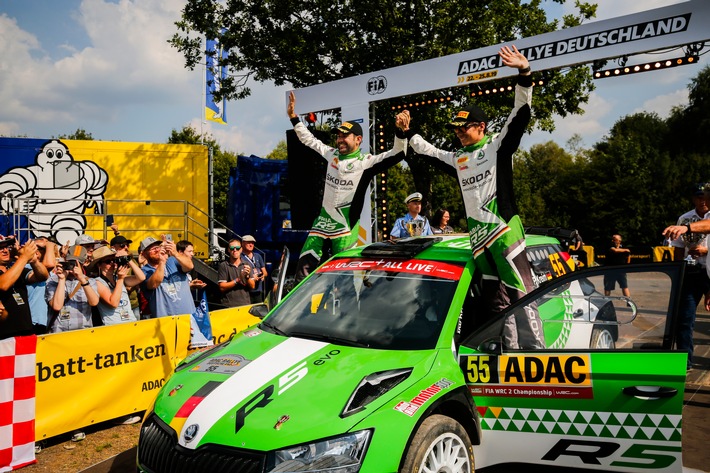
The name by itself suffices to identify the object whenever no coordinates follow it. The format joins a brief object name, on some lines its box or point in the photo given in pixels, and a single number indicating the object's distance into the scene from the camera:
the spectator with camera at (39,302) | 6.36
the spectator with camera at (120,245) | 7.72
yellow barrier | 5.36
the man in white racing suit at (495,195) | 4.51
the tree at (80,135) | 50.17
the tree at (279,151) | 72.41
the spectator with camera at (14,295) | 5.25
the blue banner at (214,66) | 19.17
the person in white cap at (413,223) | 9.67
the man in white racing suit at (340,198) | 6.31
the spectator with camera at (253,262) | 9.24
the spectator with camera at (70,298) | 5.95
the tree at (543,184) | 46.94
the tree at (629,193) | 39.74
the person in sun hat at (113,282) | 6.34
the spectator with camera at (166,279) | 6.74
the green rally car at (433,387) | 2.91
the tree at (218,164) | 48.47
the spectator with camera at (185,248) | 7.29
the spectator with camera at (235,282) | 8.80
